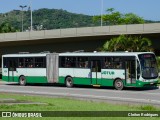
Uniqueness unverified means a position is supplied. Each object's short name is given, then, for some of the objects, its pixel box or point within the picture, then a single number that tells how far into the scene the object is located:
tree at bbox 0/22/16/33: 98.31
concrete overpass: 51.28
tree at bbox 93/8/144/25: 97.75
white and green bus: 29.89
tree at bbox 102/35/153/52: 45.59
